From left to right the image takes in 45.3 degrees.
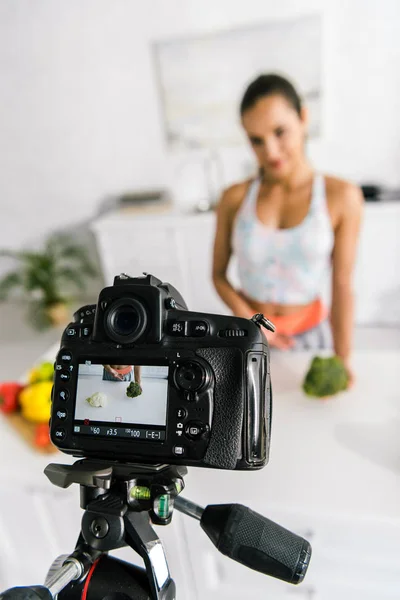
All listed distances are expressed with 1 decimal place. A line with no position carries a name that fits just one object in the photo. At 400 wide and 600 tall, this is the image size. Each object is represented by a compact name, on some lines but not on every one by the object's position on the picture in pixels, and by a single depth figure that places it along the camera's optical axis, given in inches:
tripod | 19.4
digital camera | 19.5
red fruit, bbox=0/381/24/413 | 44.8
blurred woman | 43.8
